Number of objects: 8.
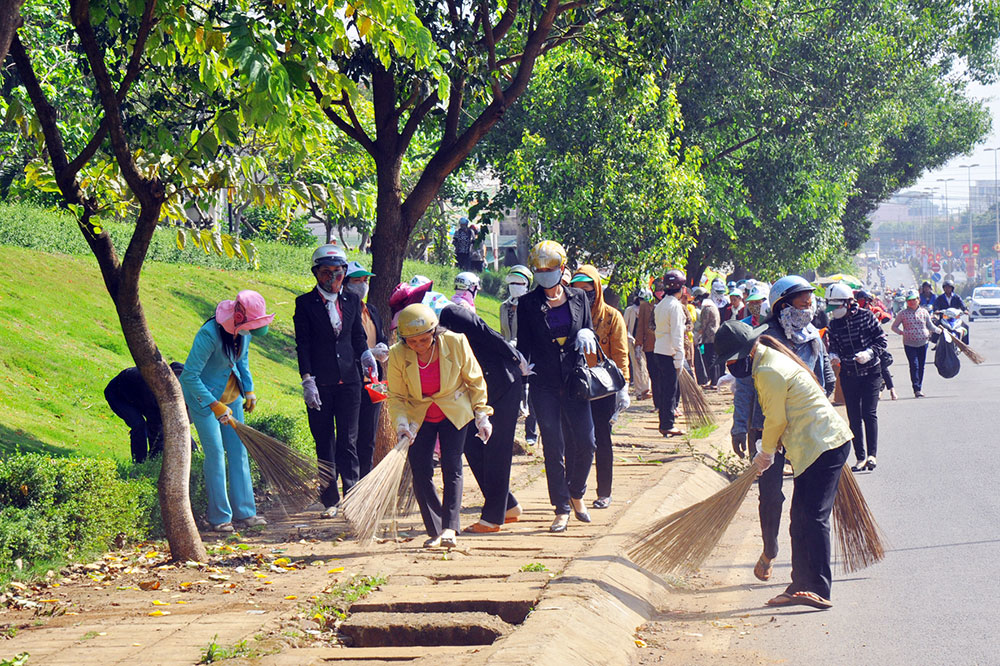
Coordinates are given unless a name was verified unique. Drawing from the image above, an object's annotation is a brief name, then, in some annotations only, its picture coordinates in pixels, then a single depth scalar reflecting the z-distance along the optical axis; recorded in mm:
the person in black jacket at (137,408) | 18094
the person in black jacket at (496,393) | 15031
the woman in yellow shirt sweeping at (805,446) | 11867
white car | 113750
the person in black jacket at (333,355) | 16109
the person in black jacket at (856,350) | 20156
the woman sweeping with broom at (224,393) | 15336
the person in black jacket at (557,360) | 15415
